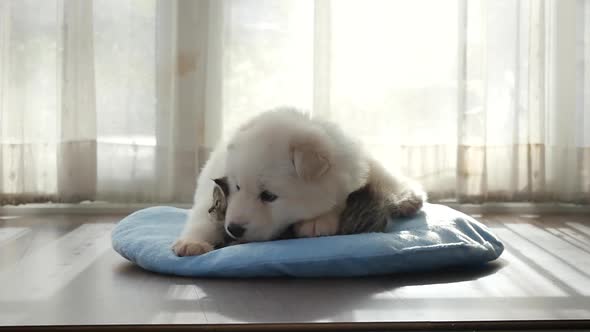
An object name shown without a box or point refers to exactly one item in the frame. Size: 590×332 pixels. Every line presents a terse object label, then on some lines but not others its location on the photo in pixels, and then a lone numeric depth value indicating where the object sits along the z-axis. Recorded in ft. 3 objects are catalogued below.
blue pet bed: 7.25
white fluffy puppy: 7.25
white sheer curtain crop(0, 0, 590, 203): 12.51
